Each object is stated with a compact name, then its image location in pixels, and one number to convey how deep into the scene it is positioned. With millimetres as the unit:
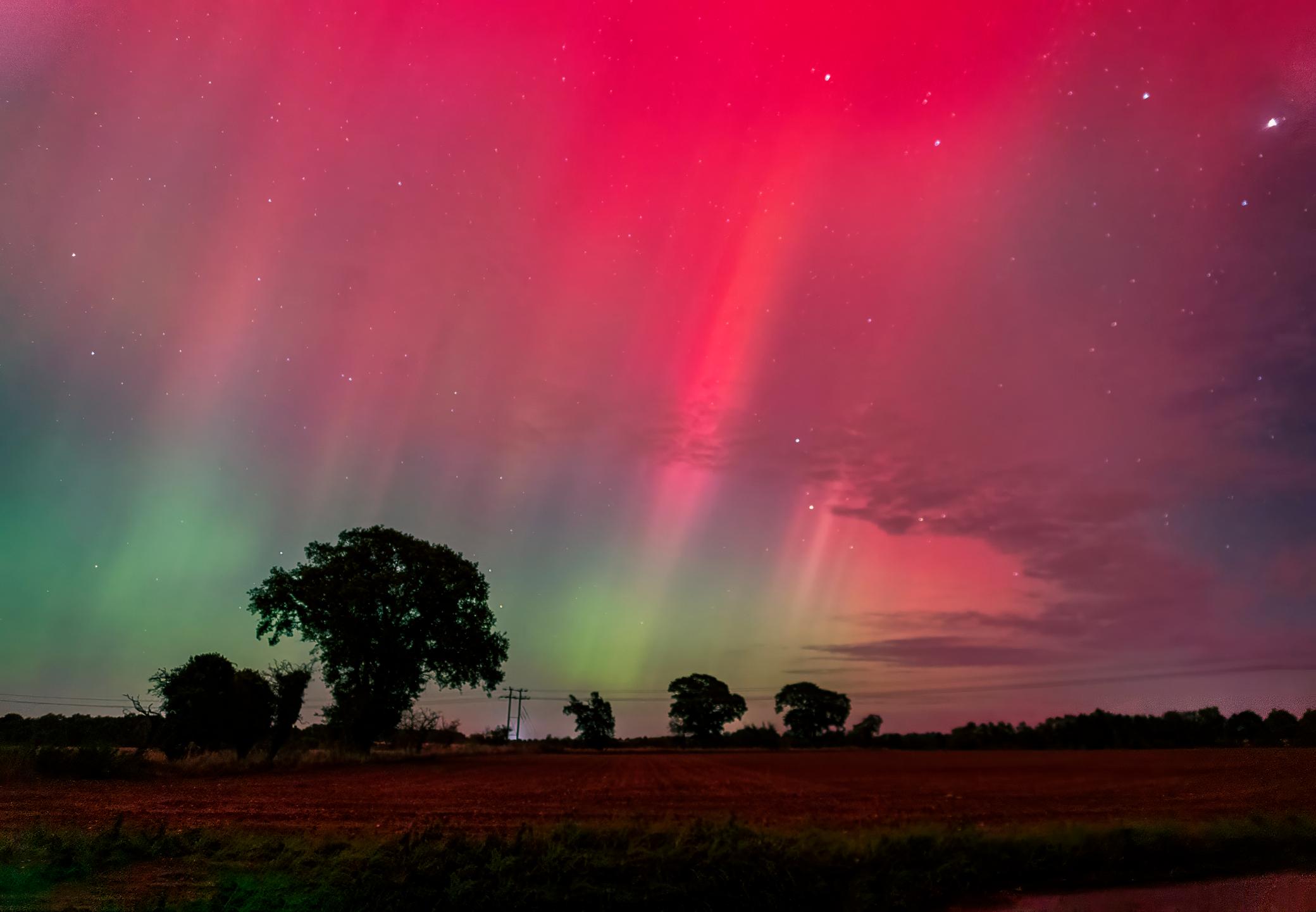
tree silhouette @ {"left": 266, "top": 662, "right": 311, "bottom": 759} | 39750
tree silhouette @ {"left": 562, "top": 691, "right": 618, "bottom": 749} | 107375
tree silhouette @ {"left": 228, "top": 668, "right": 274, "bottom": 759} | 37719
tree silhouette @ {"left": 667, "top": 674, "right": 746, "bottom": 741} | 127875
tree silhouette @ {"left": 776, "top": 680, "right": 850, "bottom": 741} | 141250
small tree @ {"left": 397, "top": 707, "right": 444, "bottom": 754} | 53656
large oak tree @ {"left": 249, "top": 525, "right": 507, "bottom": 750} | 45531
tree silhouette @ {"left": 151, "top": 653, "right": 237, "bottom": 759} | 36688
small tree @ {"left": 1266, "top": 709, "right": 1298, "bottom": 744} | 107344
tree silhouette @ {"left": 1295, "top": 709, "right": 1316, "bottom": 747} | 101125
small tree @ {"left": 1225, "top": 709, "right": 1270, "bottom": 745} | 108562
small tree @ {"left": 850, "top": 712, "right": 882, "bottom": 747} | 139125
